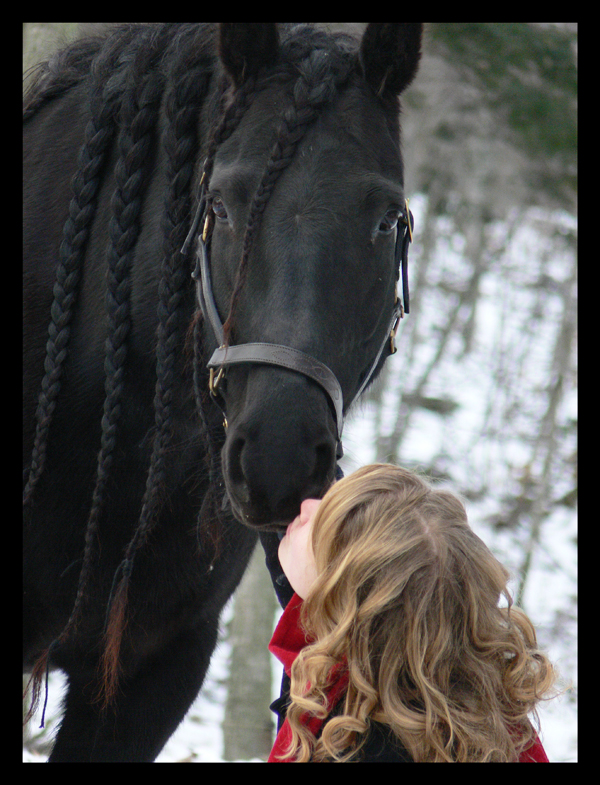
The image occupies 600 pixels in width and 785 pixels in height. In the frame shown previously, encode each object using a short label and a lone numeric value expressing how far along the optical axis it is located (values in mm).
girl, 6308
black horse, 6489
